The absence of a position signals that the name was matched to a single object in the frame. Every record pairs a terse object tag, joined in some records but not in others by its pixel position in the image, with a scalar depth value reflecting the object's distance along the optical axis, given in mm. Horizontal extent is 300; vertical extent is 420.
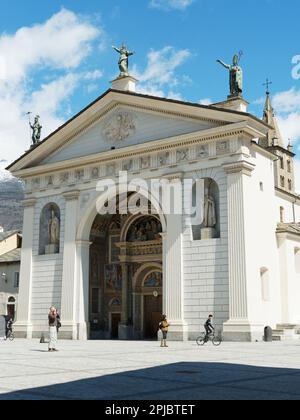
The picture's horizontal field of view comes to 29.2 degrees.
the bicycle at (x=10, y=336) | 33531
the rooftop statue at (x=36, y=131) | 39309
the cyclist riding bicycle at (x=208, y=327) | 25141
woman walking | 20578
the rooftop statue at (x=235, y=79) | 29938
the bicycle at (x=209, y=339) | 24938
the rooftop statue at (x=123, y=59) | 35000
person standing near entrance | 24375
